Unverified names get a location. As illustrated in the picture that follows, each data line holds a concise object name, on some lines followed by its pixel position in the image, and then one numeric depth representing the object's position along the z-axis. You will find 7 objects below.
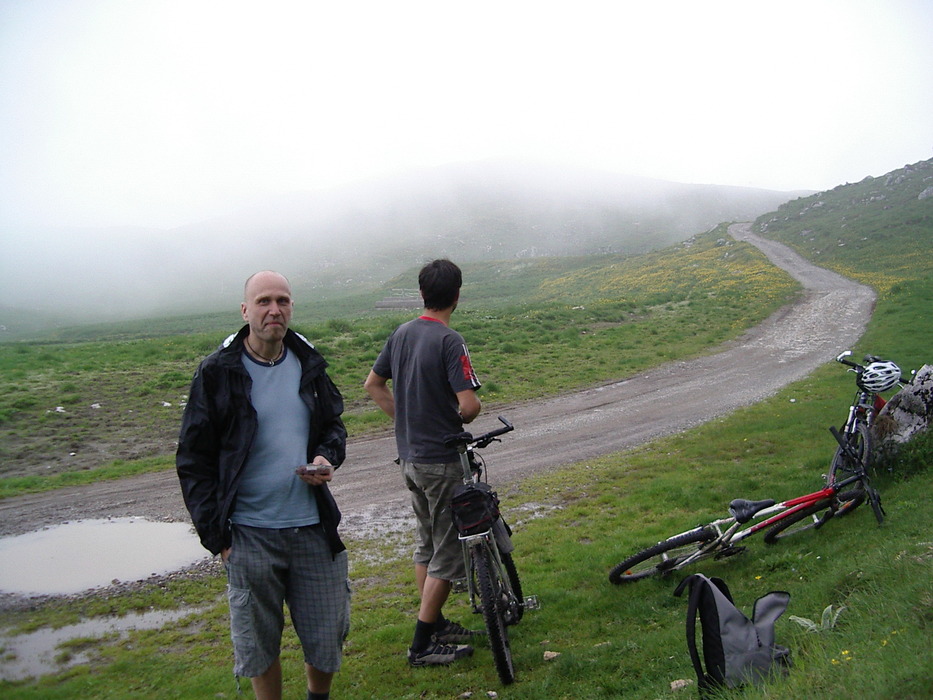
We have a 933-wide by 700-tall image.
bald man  3.45
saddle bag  4.52
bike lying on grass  5.70
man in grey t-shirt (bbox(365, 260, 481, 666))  4.67
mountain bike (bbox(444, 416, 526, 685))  4.37
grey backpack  3.11
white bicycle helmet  6.92
